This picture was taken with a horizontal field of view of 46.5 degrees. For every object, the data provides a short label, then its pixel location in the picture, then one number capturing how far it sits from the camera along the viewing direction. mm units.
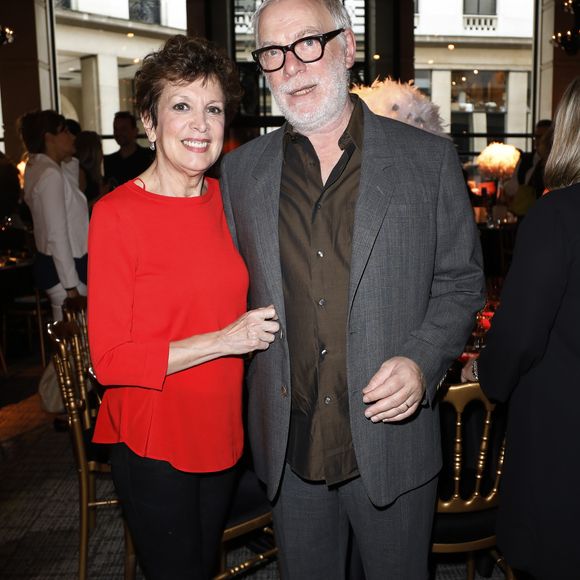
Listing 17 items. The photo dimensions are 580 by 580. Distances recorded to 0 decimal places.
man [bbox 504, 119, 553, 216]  6223
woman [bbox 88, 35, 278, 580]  1604
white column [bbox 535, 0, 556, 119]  11148
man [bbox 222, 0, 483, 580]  1536
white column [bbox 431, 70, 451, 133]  13670
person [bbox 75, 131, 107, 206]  6395
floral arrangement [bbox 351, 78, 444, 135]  3658
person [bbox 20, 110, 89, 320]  4195
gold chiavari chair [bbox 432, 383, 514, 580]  1898
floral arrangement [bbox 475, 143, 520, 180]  8023
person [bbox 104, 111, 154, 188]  6852
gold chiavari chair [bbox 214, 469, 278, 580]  2215
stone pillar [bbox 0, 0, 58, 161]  10219
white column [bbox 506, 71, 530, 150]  12891
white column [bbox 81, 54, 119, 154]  12336
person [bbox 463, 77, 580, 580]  1544
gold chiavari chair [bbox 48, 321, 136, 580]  2559
